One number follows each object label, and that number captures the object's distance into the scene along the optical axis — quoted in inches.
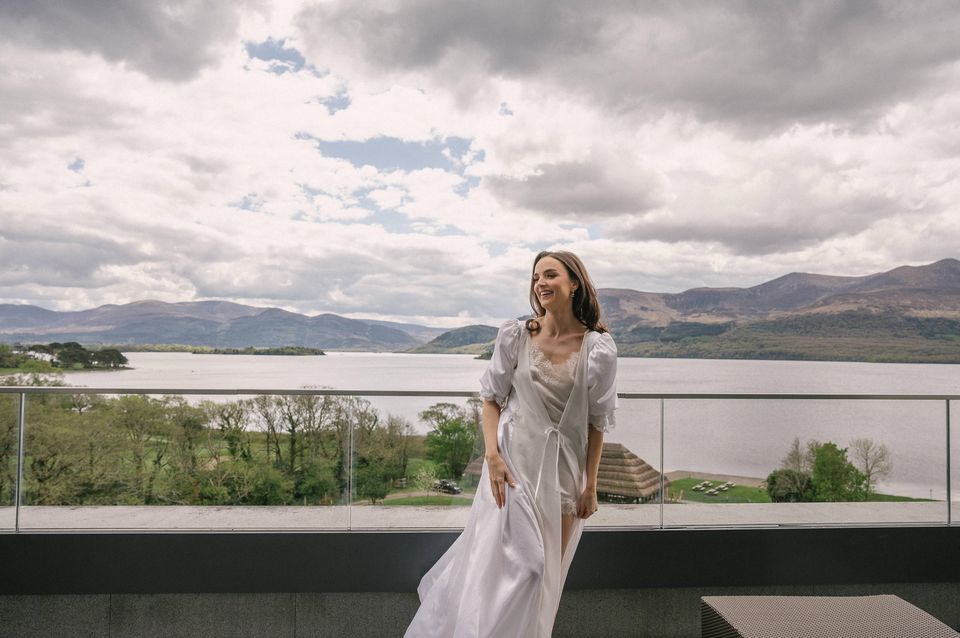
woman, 84.1
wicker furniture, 83.1
